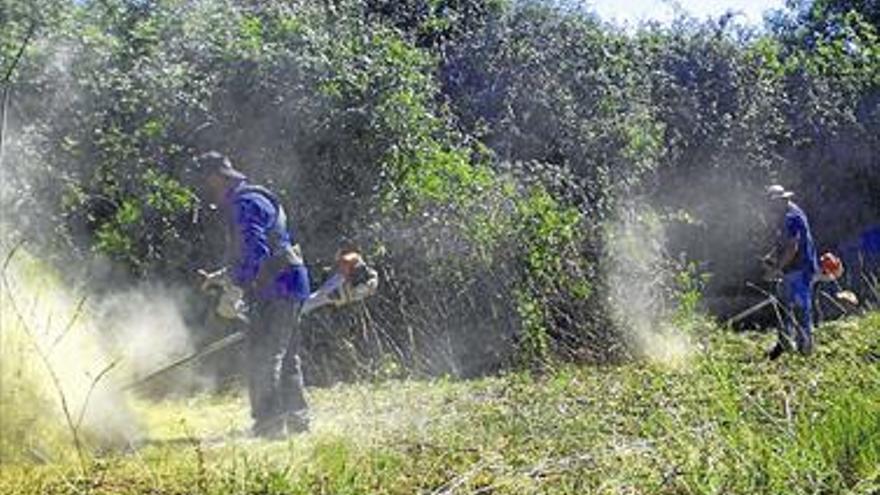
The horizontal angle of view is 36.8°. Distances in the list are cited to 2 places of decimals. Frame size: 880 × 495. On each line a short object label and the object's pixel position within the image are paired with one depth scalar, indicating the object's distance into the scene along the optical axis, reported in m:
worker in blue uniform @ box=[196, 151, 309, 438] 7.94
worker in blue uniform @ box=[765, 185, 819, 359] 11.82
